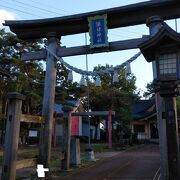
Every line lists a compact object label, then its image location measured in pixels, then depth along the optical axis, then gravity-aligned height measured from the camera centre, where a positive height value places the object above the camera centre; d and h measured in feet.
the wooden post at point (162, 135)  17.23 -0.85
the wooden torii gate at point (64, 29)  21.17 +10.99
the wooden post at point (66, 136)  25.19 -1.37
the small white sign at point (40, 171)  13.38 -3.04
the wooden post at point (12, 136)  16.73 -0.90
